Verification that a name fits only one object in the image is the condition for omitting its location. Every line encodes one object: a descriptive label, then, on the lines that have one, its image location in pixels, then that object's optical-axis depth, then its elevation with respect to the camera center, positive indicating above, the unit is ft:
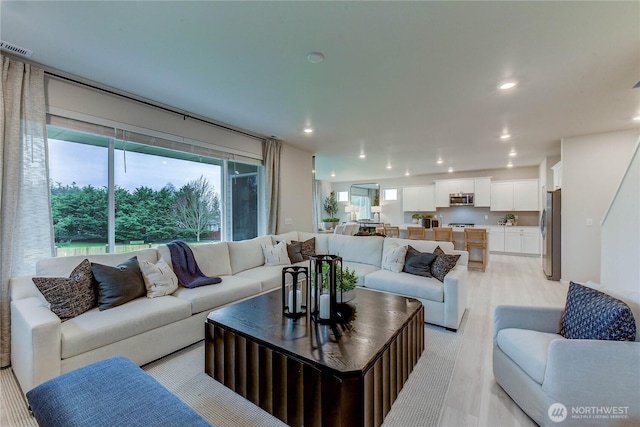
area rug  5.67 -4.45
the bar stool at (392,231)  23.58 -1.82
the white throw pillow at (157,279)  8.84 -2.31
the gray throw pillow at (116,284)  7.73 -2.22
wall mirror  36.32 +1.64
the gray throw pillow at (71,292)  6.91 -2.17
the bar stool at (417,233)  21.58 -1.85
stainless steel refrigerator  16.56 -1.54
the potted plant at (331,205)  37.76 +0.81
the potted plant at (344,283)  7.08 -2.09
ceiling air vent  7.22 +4.53
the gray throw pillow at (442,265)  10.76 -2.25
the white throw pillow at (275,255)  13.69 -2.28
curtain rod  8.80 +4.48
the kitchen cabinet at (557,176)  17.15 +2.35
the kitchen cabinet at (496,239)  26.78 -2.89
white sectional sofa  6.08 -2.93
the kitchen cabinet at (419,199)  30.99 +1.40
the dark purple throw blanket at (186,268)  9.95 -2.19
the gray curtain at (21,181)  7.43 +0.90
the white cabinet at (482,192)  27.66 +1.93
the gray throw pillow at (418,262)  11.47 -2.29
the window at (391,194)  33.96 +2.16
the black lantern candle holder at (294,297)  7.14 -2.38
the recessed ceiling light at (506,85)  9.12 +4.36
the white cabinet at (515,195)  25.72 +1.47
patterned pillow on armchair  4.86 -2.12
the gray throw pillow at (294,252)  14.36 -2.24
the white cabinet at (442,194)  29.78 +1.87
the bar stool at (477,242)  19.35 -2.34
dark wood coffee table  4.84 -3.16
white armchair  4.65 -3.13
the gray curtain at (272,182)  16.60 +1.82
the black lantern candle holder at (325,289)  6.87 -2.10
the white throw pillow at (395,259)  12.17 -2.24
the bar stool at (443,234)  20.35 -1.82
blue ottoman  3.66 -2.84
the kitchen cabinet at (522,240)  25.05 -2.88
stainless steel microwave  28.53 +1.23
